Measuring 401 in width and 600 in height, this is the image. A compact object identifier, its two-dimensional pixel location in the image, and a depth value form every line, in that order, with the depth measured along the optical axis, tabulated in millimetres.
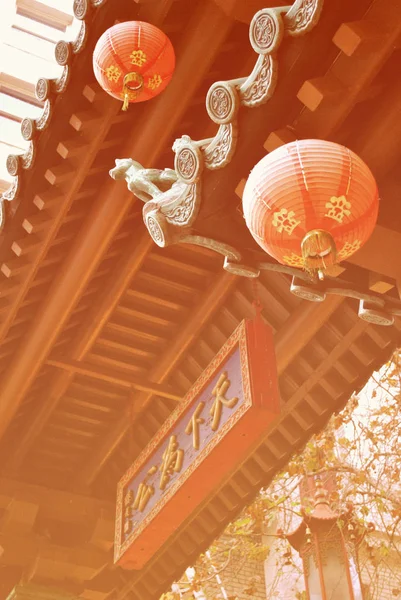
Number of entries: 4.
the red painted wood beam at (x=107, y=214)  4570
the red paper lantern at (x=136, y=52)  4738
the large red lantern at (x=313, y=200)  3430
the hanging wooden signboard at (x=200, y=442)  4746
